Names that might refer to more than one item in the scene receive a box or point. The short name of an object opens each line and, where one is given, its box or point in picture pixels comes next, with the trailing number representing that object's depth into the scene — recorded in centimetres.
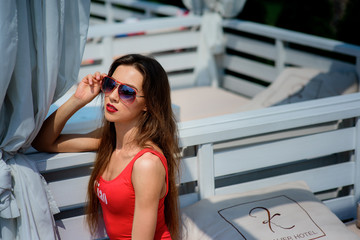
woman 188
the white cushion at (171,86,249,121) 449
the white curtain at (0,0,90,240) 185
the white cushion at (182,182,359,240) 221
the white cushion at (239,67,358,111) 396
